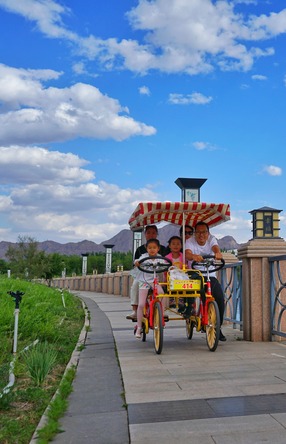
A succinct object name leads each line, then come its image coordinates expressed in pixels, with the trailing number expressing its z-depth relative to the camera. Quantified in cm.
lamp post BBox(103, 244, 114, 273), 4475
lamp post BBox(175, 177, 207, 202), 1759
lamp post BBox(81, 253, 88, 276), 5447
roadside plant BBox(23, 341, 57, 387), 491
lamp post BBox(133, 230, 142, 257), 2675
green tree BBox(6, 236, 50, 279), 4556
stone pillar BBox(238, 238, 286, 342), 765
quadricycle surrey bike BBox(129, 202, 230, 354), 670
